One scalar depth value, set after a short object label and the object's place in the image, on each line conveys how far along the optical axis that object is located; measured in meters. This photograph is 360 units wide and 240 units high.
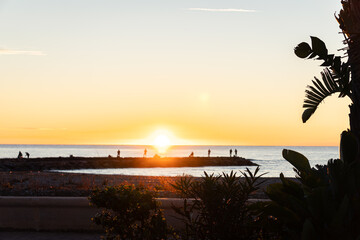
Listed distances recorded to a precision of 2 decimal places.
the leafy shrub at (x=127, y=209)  6.76
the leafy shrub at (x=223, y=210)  5.92
